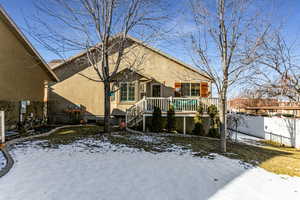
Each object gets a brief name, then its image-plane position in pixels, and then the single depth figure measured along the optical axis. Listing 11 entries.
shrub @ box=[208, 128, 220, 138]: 10.47
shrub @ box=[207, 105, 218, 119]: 10.52
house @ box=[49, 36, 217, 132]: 12.82
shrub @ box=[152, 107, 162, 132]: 10.14
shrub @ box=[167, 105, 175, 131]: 10.46
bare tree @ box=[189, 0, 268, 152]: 6.11
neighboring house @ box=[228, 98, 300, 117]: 13.82
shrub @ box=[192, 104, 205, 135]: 10.43
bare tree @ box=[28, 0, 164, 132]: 8.17
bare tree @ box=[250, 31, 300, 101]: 9.55
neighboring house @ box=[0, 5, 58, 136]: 8.80
